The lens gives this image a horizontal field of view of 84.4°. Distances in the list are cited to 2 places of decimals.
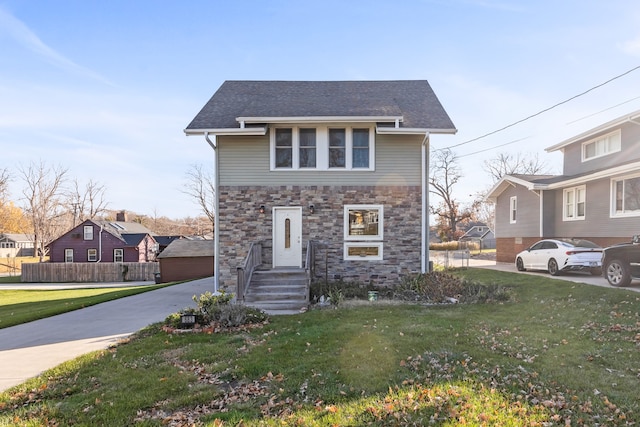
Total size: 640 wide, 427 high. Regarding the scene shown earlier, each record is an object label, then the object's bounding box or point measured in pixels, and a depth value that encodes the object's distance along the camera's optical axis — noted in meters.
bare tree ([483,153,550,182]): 45.00
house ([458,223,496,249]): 52.16
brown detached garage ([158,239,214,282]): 24.39
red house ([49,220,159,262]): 34.84
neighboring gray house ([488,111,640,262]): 13.64
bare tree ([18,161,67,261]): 44.53
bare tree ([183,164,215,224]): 40.00
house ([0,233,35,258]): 55.05
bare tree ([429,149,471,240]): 45.28
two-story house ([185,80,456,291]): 11.20
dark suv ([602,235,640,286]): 9.50
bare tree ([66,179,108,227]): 49.28
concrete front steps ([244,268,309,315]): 9.12
